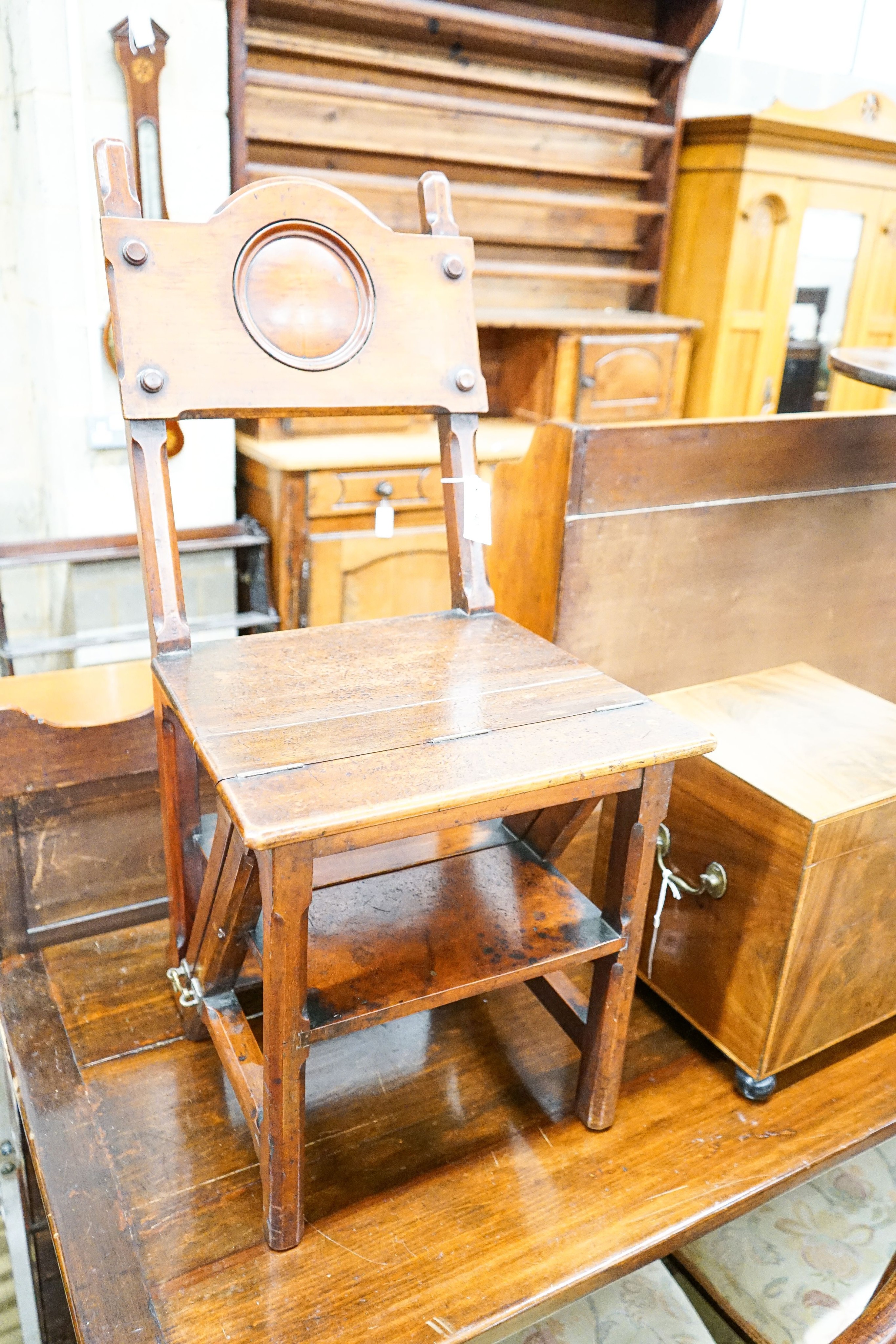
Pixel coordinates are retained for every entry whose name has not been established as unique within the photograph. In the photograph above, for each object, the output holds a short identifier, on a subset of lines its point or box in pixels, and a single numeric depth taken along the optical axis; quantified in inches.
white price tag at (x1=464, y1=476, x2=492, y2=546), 51.4
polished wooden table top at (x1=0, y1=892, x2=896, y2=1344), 37.1
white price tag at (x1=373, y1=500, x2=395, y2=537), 53.7
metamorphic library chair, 34.5
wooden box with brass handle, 44.1
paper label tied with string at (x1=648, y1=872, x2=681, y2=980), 47.1
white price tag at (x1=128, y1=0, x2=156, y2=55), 88.8
